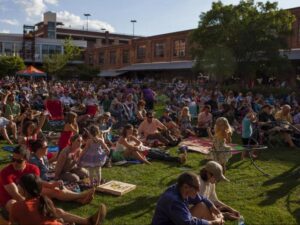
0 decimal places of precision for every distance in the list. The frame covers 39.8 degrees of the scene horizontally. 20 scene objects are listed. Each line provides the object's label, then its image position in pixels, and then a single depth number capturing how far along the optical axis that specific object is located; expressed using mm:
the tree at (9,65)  59375
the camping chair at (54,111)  15234
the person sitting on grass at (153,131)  12797
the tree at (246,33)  28172
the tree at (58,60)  61781
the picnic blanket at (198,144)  12020
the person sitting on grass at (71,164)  7853
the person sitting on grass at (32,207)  4230
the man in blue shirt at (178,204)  4918
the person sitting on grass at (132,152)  10438
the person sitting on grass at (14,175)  5715
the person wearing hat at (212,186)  6156
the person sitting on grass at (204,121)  15156
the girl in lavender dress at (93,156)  8086
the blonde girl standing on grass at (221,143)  9258
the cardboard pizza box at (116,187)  7695
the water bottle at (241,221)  6317
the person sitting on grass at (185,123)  15117
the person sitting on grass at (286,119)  13217
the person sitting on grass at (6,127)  12531
